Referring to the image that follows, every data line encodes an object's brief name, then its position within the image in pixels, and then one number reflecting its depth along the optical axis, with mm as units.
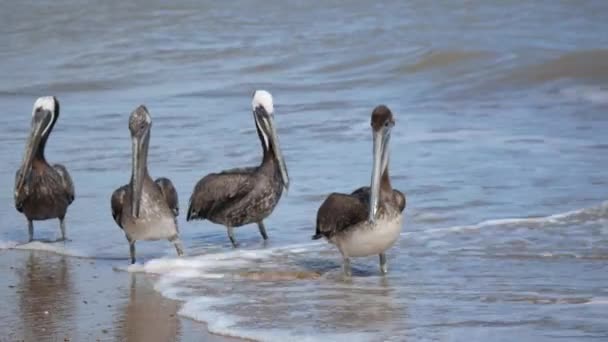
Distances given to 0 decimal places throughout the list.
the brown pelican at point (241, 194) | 18547
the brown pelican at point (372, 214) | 15133
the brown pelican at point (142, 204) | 16922
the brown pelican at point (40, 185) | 19219
